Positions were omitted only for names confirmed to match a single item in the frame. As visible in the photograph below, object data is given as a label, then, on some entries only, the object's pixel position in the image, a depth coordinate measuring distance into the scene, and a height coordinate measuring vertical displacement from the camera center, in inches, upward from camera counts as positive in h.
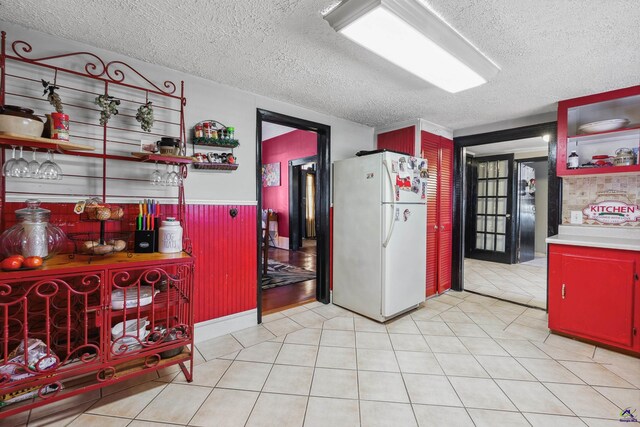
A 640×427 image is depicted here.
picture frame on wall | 257.0 +31.0
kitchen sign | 102.9 -1.5
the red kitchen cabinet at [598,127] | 99.3 +29.7
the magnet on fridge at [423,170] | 121.5 +16.4
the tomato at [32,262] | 54.2 -10.7
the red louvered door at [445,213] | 145.7 -2.8
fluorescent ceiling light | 53.8 +37.8
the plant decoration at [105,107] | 70.8 +25.3
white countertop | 89.0 -11.0
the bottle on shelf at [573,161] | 107.8 +18.0
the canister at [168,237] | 74.9 -8.0
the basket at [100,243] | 64.9 -8.8
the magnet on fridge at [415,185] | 117.7 +9.4
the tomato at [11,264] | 52.1 -10.6
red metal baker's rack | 57.2 -13.1
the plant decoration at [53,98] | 64.8 +25.2
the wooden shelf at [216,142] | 90.9 +21.3
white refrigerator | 109.2 -10.6
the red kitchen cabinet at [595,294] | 86.6 -28.5
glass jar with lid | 57.7 -6.1
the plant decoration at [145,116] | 77.3 +25.1
